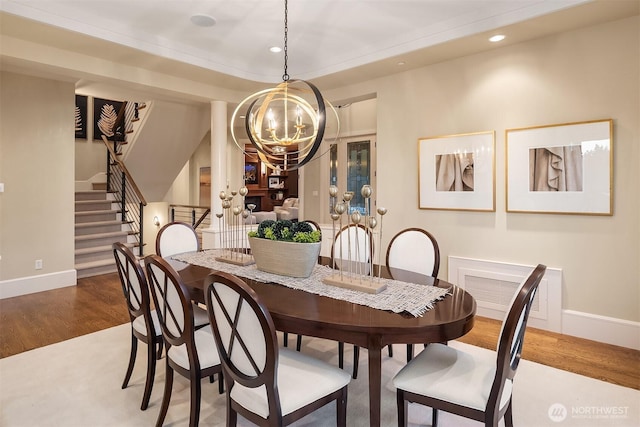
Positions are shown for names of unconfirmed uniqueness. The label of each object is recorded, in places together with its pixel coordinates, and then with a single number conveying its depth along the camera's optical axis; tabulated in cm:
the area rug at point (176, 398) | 210
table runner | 180
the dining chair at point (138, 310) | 213
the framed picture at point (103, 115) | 807
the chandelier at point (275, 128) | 264
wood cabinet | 1204
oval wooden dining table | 156
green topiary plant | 224
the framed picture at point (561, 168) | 310
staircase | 555
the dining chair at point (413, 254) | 275
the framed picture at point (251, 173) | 1187
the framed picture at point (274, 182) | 1259
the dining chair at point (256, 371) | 145
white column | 511
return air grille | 340
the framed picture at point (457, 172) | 372
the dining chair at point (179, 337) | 181
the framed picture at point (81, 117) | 790
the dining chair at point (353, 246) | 308
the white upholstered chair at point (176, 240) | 321
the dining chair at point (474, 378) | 149
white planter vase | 223
